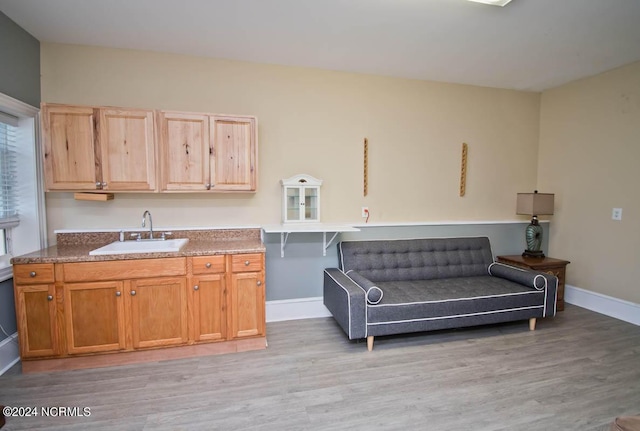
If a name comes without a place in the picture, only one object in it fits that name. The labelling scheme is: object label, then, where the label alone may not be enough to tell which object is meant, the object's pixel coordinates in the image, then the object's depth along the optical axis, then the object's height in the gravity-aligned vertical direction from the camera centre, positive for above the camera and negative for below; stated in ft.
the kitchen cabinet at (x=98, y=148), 8.47 +1.27
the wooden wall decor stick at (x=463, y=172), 12.85 +0.99
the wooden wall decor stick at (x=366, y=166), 11.74 +1.11
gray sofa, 8.89 -2.95
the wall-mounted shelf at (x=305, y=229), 9.70 -1.03
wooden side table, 11.78 -2.61
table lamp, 12.28 -0.56
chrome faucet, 9.52 -0.79
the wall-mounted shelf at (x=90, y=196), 8.93 -0.04
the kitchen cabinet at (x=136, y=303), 7.71 -2.83
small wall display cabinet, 10.55 -0.11
